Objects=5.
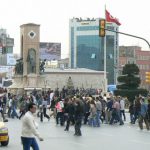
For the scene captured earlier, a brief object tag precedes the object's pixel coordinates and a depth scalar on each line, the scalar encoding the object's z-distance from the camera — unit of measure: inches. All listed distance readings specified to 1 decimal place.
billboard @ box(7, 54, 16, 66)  5593.0
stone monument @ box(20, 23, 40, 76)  2871.6
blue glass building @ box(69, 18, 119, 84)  6407.5
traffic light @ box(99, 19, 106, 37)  1242.0
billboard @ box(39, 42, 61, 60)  5213.1
